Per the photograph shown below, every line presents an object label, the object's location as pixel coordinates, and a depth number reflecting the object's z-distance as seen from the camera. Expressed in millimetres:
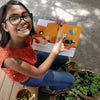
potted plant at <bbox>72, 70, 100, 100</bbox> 1194
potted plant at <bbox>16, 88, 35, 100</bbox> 1144
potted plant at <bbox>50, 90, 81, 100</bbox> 1204
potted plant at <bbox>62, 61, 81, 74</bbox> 1439
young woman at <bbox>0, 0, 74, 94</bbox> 831
